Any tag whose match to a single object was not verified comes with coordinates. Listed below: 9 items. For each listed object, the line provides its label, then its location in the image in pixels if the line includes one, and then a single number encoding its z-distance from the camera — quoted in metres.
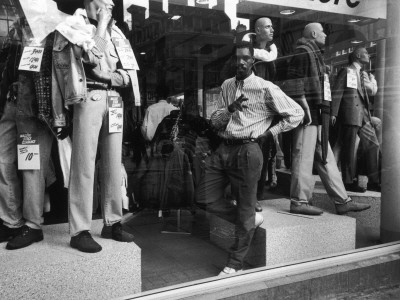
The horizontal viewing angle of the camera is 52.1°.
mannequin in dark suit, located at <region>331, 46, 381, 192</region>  4.52
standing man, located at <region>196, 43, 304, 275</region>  3.14
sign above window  3.96
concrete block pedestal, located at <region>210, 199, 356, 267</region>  3.41
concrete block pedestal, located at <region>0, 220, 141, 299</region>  2.38
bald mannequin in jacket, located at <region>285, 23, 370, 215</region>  3.82
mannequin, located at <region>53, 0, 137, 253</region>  2.50
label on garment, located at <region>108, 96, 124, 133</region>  2.77
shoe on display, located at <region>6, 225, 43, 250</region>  2.64
